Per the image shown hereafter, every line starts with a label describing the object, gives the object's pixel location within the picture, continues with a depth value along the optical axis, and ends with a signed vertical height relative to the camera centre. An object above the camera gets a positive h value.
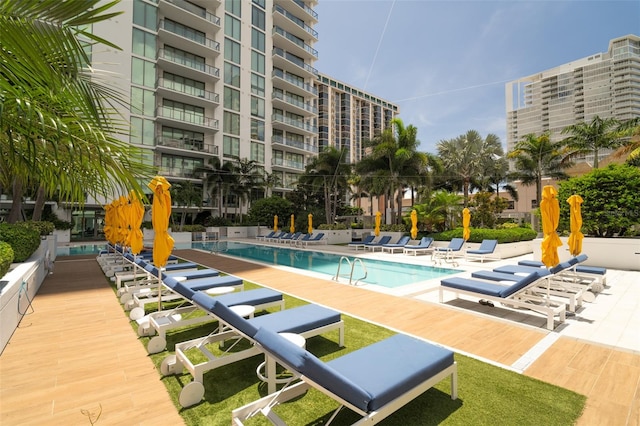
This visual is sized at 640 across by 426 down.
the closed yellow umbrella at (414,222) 17.38 +0.01
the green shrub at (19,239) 7.45 -0.52
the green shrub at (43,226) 13.06 -0.34
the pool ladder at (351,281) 8.81 -1.73
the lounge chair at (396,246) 17.12 -1.30
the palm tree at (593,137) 25.39 +7.24
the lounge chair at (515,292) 5.35 -1.31
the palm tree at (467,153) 34.94 +7.96
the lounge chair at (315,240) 21.37 -1.33
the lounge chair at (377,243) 18.35 -1.27
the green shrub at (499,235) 15.68 -0.61
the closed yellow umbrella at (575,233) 7.64 -0.23
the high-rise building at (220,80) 29.34 +14.94
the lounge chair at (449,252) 13.38 -1.30
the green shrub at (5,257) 5.48 -0.72
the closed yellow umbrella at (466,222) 14.16 +0.03
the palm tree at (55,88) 1.40 +0.69
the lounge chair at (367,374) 2.40 -1.33
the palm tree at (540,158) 29.50 +6.27
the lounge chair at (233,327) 3.27 -1.37
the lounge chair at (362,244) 19.09 -1.34
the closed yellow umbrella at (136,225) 7.55 -0.14
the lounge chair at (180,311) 4.44 -1.47
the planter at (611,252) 10.90 -1.03
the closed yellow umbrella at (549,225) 6.36 -0.03
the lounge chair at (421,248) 16.11 -1.32
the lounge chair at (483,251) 13.35 -1.21
